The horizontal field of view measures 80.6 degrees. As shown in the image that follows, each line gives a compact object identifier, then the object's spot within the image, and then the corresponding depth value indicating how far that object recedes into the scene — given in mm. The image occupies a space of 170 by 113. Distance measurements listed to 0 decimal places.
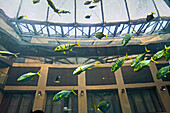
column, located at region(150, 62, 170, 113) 8352
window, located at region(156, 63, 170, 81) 9478
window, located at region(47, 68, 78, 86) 9497
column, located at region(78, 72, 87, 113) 8398
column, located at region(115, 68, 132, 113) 8364
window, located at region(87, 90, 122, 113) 8812
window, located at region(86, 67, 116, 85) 9680
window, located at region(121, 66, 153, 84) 9641
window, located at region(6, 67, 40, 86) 9023
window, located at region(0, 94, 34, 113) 8496
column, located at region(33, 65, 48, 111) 8289
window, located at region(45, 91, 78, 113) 8664
